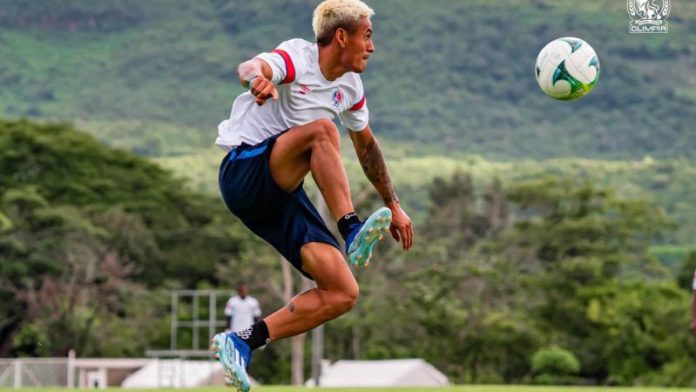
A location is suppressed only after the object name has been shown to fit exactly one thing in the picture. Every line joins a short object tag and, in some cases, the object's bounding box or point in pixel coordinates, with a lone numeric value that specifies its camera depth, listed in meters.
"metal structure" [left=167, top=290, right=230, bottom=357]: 65.12
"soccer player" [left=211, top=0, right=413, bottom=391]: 8.55
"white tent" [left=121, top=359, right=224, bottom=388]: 42.03
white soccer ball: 10.79
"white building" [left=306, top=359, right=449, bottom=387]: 42.81
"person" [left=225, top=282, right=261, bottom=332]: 26.06
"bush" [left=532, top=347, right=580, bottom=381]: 53.62
